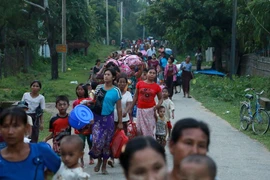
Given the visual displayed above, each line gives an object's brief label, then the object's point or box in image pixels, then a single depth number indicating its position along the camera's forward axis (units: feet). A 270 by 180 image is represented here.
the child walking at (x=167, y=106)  41.45
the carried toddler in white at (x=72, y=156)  17.38
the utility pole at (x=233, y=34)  83.05
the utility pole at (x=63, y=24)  100.62
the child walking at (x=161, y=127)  37.19
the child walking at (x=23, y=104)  29.03
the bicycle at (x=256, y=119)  47.80
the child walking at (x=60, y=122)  29.25
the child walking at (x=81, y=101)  33.01
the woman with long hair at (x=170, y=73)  70.01
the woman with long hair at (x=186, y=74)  76.54
